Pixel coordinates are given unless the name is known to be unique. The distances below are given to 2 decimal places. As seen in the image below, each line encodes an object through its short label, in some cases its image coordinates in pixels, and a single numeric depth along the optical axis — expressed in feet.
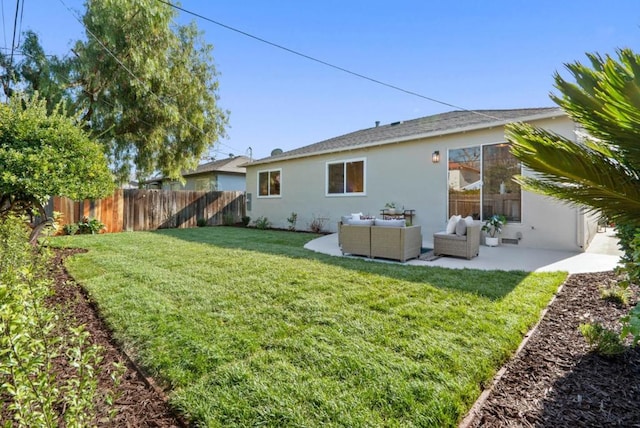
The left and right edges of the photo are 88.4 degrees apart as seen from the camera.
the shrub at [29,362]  4.01
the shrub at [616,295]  13.05
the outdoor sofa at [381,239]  21.26
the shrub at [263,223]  45.60
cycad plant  5.71
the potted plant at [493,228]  26.73
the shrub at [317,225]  40.50
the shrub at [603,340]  8.83
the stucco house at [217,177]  68.49
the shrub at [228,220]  50.39
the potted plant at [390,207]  33.42
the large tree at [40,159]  13.78
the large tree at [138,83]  33.91
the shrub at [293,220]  43.65
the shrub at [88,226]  35.55
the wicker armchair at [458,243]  21.74
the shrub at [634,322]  4.81
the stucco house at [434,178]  25.30
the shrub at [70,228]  34.14
